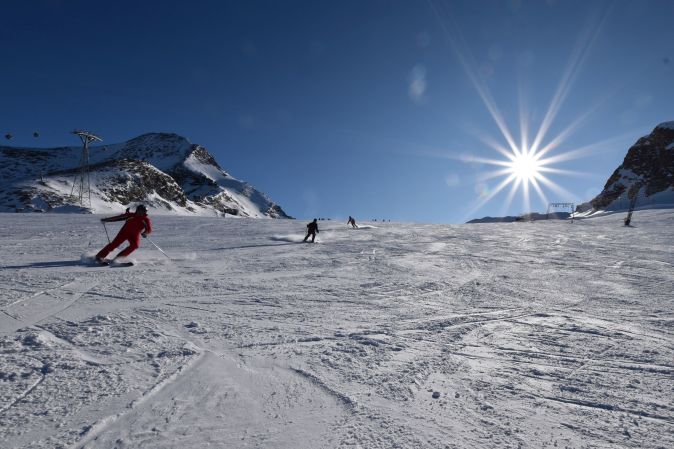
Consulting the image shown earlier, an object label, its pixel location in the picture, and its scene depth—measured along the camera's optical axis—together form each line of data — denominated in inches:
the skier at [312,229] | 633.6
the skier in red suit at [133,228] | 357.1
